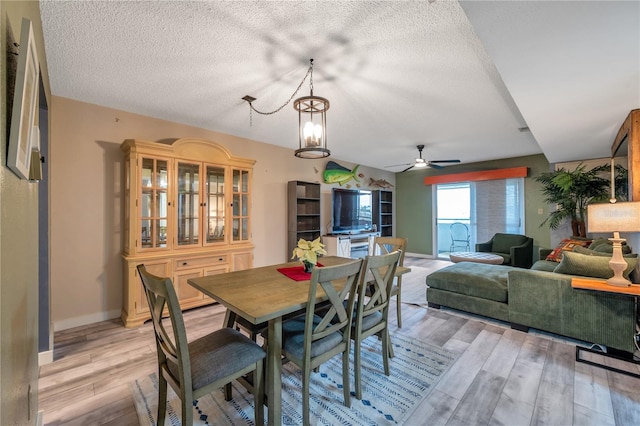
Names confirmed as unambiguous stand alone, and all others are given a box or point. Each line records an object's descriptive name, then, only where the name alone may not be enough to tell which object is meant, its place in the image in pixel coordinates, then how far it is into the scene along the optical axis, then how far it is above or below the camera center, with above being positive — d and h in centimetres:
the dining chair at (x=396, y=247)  280 -40
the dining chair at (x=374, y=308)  178 -68
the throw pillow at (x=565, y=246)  402 -53
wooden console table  203 -61
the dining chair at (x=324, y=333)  149 -76
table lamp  212 -9
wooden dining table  144 -50
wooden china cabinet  296 -1
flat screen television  548 +6
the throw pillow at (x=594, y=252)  273 -45
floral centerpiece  212 -29
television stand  520 -62
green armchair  505 -73
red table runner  208 -49
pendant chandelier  213 +65
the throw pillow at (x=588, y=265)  246 -51
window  592 +8
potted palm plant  461 +35
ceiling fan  469 +87
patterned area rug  163 -123
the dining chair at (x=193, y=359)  123 -76
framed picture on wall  83 +35
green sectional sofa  229 -90
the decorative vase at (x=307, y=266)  224 -44
